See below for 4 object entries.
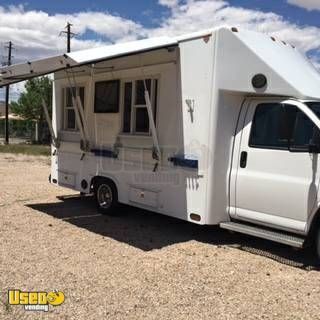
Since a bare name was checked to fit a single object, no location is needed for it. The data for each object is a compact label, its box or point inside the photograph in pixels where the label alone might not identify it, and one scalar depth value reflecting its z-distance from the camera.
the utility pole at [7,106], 31.25
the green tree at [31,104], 32.28
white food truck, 4.76
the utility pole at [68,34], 28.48
